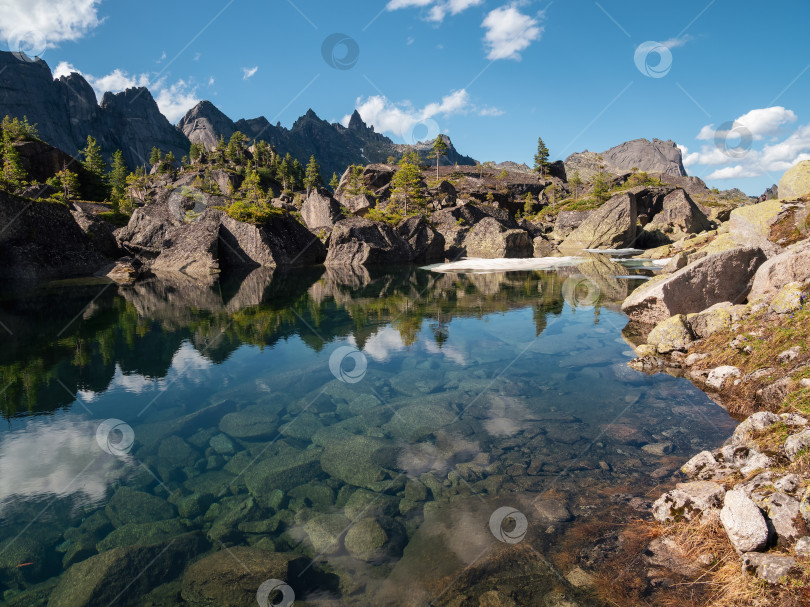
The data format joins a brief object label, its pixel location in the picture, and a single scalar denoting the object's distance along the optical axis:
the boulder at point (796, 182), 21.62
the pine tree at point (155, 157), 125.75
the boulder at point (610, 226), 64.88
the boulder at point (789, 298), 11.54
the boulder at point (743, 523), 4.97
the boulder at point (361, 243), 56.56
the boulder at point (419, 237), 60.94
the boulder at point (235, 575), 5.52
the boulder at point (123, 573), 5.60
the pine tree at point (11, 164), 61.78
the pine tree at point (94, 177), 82.62
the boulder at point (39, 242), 36.68
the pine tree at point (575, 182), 112.79
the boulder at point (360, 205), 79.69
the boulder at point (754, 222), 19.89
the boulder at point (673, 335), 14.31
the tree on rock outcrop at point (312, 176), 116.32
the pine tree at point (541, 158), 128.12
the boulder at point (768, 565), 4.48
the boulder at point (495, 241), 58.94
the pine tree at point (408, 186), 70.75
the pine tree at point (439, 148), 107.38
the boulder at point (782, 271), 13.60
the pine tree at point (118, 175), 92.56
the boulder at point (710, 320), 14.01
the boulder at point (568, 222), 76.44
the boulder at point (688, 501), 5.93
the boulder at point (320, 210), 66.75
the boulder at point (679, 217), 70.38
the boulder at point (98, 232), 46.12
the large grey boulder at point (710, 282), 16.58
